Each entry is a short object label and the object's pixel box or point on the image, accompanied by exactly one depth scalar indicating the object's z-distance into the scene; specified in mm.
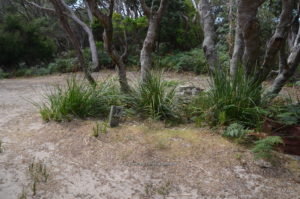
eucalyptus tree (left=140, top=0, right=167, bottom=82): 4664
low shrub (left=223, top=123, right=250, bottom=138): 3047
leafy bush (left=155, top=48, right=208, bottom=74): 9151
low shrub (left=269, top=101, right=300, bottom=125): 2868
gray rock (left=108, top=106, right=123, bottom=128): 3594
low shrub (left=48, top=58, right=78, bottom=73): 10600
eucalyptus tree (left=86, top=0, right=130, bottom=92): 4141
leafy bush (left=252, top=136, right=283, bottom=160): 2611
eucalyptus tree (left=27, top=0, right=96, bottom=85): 4915
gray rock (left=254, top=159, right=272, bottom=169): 2689
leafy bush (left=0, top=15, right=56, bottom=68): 10133
